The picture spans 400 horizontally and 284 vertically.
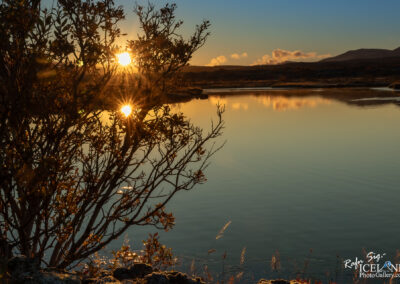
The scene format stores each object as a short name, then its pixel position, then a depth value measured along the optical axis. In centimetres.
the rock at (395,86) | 8720
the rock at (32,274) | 566
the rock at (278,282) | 781
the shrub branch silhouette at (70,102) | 629
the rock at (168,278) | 700
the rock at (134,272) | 777
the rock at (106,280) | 686
